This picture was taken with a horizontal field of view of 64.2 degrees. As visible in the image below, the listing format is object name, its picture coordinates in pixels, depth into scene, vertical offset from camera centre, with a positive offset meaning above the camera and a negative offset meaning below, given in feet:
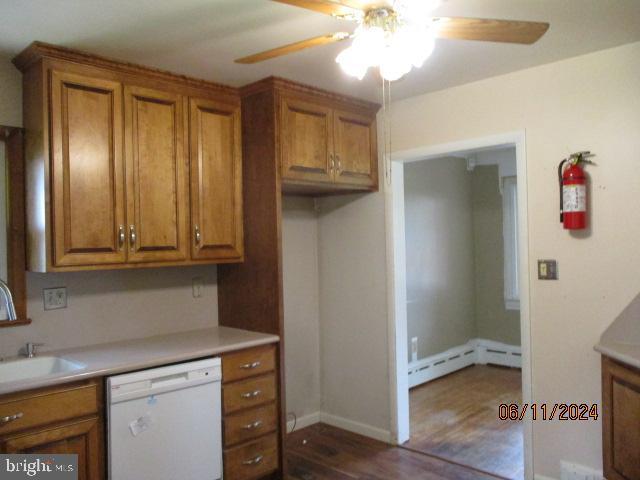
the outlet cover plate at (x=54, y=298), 8.33 -0.77
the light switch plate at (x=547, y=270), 8.72 -0.54
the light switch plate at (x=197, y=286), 10.34 -0.79
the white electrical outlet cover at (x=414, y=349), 15.10 -3.20
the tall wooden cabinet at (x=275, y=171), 9.39 +1.43
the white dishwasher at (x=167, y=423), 7.25 -2.65
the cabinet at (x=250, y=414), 8.64 -2.95
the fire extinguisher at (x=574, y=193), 8.16 +0.71
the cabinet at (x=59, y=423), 6.45 -2.29
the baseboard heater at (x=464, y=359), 15.25 -3.88
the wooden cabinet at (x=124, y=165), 7.57 +1.39
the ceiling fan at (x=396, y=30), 4.78 +2.07
